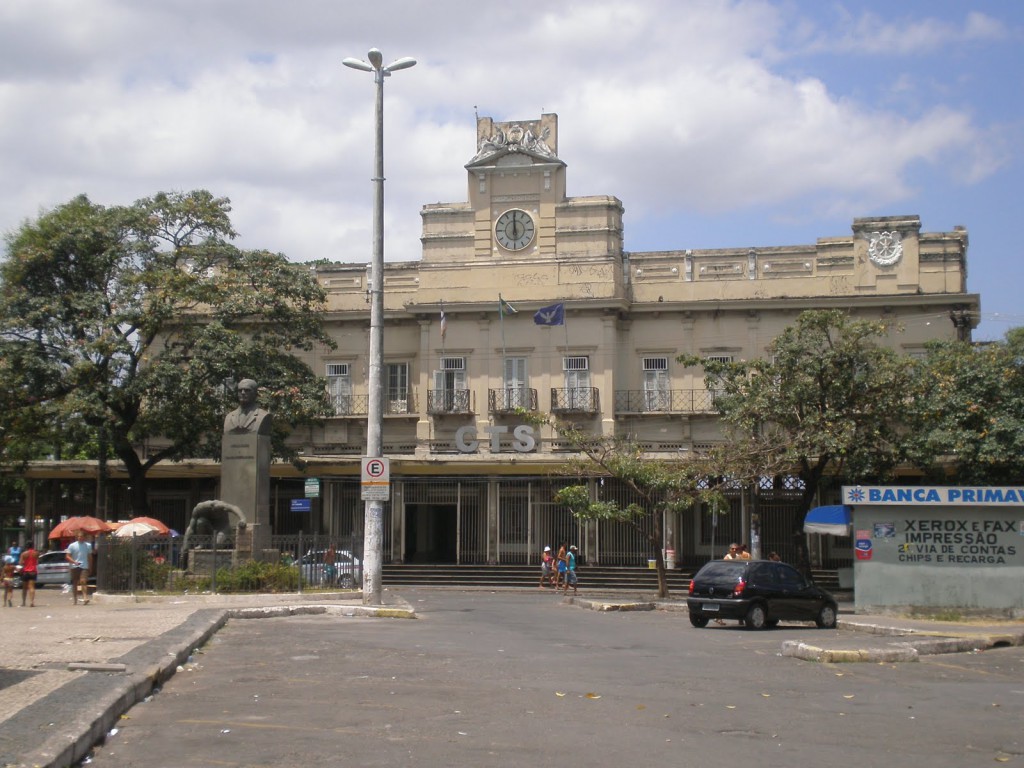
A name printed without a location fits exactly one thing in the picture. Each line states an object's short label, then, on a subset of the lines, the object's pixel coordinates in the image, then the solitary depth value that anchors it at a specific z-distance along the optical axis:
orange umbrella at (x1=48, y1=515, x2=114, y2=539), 28.47
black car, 22.02
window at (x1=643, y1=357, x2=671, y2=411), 44.50
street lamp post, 23.48
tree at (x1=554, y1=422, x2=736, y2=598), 32.03
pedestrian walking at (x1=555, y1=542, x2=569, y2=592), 37.56
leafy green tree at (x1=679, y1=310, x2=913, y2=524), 32.84
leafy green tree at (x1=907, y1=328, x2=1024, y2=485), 32.25
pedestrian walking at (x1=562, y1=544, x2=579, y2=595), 36.72
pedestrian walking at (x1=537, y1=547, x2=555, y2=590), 38.97
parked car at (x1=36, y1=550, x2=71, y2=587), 35.14
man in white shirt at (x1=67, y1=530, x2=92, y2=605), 24.80
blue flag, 41.56
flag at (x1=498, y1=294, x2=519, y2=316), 42.28
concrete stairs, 39.47
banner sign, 24.19
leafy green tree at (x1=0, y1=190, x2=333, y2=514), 35.41
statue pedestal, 25.58
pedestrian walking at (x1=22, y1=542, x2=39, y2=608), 24.98
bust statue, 25.83
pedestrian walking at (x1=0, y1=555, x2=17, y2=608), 25.53
